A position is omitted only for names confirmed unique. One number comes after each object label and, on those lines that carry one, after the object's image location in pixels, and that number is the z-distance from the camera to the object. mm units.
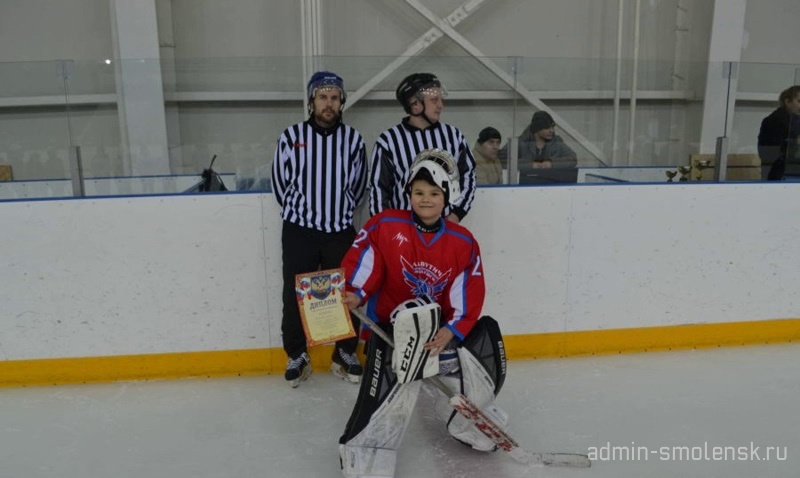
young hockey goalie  1877
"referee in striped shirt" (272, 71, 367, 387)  2451
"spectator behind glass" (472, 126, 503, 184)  2848
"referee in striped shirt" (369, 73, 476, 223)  2361
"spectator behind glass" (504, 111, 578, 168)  2926
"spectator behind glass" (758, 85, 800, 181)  3139
